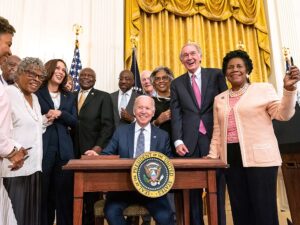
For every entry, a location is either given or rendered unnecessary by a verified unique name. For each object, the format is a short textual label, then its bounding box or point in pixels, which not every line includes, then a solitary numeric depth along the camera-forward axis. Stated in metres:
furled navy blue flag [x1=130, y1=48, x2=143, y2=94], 5.15
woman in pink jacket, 2.08
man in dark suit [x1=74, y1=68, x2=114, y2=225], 3.19
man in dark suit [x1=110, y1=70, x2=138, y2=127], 3.82
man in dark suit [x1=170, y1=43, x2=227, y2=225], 2.50
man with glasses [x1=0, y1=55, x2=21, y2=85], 3.05
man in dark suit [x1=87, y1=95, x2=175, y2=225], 2.28
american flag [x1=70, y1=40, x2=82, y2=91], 5.22
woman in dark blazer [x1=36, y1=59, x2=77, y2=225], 2.64
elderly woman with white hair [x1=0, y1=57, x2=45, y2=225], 2.27
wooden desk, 1.91
